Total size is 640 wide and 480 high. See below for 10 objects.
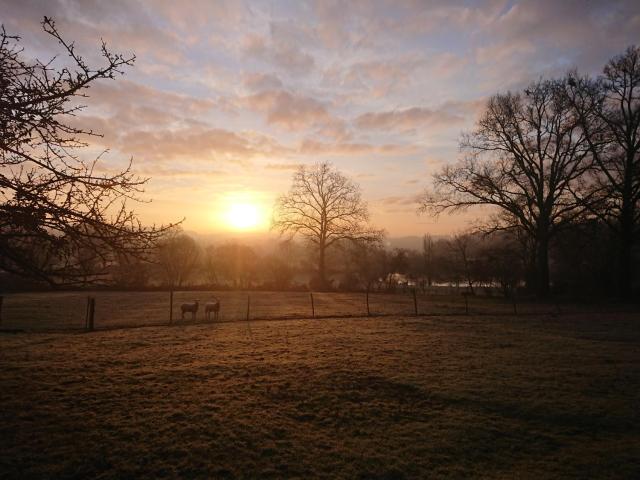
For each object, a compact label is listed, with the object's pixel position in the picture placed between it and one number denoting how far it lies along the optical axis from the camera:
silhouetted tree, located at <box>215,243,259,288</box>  75.50
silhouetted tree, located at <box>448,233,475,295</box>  45.88
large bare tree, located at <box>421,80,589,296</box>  30.02
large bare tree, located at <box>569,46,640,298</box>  28.25
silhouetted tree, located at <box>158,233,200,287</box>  69.35
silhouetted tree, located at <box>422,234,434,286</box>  87.75
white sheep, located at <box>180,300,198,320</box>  19.58
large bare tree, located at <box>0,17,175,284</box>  5.42
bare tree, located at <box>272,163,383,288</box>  47.44
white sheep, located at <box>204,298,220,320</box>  20.17
